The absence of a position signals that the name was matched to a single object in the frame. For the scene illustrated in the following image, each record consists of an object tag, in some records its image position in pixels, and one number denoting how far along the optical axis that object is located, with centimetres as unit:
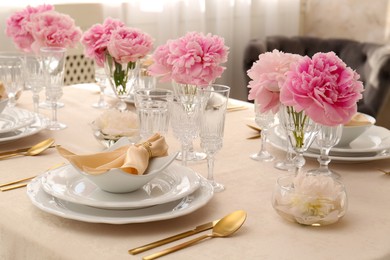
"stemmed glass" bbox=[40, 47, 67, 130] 169
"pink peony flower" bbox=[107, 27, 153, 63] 174
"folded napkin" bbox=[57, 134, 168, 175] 124
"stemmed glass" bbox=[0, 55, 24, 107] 167
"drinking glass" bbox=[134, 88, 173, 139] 143
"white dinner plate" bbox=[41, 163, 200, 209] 120
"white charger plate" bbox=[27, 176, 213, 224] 117
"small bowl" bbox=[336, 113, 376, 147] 154
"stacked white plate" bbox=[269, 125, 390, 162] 150
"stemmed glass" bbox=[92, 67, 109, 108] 197
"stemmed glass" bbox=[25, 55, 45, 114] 174
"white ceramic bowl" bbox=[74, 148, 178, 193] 122
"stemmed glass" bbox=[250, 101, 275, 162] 152
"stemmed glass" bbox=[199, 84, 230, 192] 132
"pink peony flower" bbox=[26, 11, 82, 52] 197
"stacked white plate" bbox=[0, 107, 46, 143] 158
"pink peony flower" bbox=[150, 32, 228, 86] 153
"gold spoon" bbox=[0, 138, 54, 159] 153
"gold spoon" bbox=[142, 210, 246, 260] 112
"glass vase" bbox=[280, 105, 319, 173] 132
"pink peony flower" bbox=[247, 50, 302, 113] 131
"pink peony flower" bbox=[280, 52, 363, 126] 123
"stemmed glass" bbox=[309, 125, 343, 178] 137
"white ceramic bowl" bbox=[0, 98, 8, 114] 160
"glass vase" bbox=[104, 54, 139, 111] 178
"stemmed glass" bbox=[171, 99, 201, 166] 139
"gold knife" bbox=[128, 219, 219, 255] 111
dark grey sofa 284
